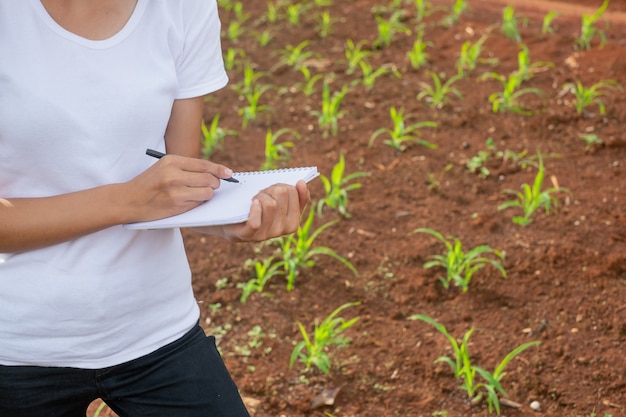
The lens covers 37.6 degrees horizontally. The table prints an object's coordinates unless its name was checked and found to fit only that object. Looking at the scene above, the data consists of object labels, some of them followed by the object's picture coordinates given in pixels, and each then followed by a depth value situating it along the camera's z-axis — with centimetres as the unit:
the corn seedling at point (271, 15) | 538
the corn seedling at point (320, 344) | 254
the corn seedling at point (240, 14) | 542
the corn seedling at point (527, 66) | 415
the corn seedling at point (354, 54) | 455
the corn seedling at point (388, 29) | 479
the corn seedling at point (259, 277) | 289
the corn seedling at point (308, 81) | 435
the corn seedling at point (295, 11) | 527
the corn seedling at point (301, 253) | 297
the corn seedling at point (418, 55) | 443
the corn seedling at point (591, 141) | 358
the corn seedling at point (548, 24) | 465
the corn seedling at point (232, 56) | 472
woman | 147
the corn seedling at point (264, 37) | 503
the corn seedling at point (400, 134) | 374
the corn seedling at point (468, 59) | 433
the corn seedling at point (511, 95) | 394
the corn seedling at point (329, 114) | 394
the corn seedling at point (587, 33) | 441
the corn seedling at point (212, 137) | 387
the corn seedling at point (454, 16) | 498
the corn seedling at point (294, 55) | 468
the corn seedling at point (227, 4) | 577
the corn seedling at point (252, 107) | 411
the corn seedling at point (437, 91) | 406
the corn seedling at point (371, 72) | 431
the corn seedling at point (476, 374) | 235
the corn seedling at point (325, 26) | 507
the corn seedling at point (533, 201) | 316
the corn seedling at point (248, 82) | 440
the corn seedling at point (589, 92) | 381
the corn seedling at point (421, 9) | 507
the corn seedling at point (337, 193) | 333
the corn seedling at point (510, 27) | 464
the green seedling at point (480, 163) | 352
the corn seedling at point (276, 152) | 364
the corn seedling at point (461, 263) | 287
